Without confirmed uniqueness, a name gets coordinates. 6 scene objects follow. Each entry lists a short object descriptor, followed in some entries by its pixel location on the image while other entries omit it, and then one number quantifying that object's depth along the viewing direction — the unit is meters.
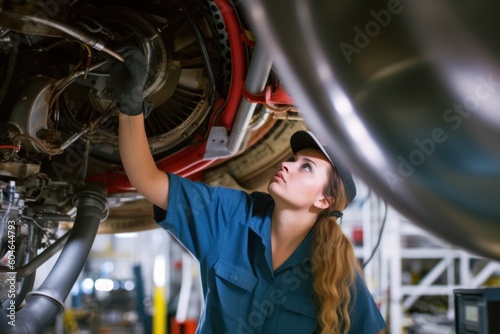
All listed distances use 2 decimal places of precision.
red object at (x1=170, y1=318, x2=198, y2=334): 5.72
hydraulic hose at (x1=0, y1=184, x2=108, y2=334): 1.35
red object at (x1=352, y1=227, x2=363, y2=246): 7.40
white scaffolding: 5.16
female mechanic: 1.73
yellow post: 6.74
